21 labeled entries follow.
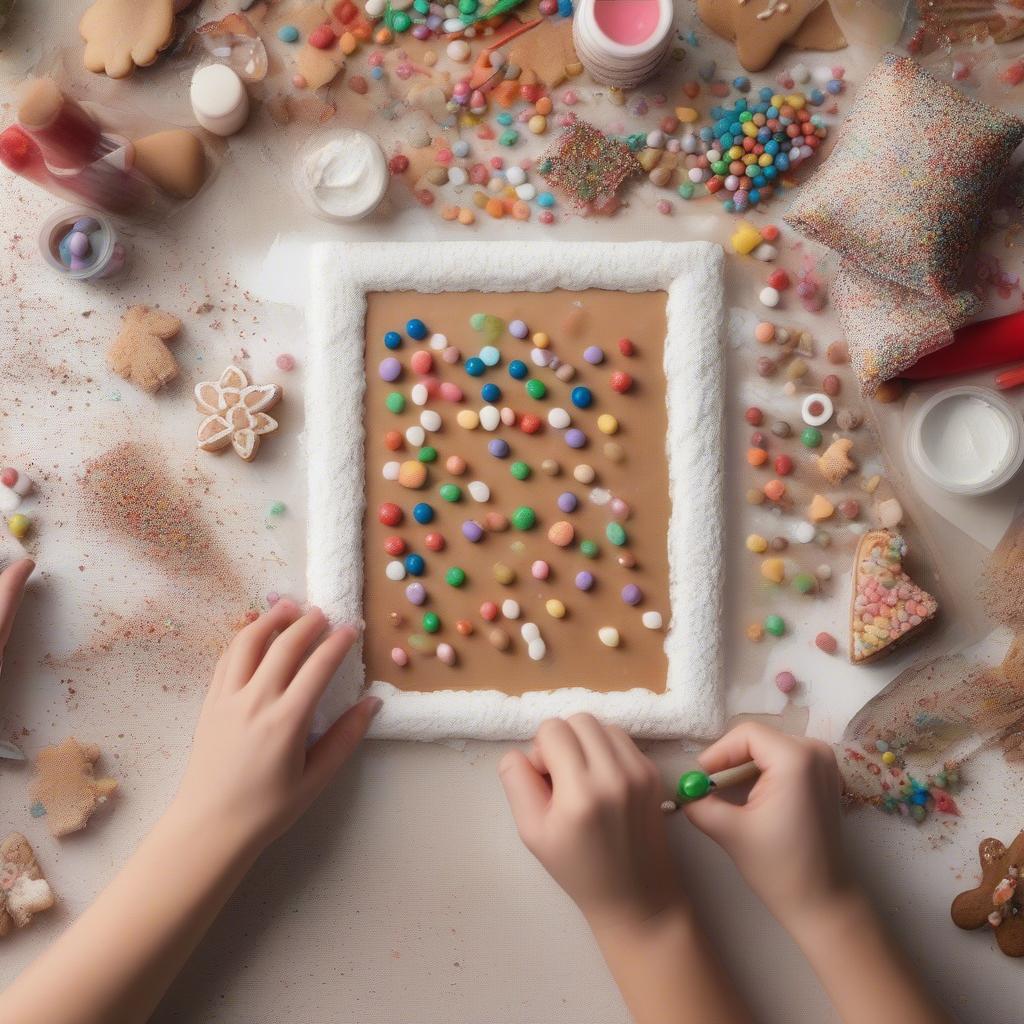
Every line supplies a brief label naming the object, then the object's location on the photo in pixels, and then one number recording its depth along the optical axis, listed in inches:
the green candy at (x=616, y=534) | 33.9
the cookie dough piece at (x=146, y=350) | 34.7
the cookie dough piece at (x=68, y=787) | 34.4
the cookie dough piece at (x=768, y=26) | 34.0
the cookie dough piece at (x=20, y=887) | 34.2
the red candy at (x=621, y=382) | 33.9
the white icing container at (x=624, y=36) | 32.3
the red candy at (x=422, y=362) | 34.2
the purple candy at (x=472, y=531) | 34.1
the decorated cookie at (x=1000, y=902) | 33.3
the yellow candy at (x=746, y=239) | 34.5
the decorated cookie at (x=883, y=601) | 33.2
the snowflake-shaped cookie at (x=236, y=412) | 34.5
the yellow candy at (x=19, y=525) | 35.0
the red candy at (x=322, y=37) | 34.9
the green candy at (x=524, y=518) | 34.0
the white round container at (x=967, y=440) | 33.3
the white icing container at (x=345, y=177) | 34.2
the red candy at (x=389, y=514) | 34.2
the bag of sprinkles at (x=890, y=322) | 32.1
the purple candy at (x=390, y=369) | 34.2
